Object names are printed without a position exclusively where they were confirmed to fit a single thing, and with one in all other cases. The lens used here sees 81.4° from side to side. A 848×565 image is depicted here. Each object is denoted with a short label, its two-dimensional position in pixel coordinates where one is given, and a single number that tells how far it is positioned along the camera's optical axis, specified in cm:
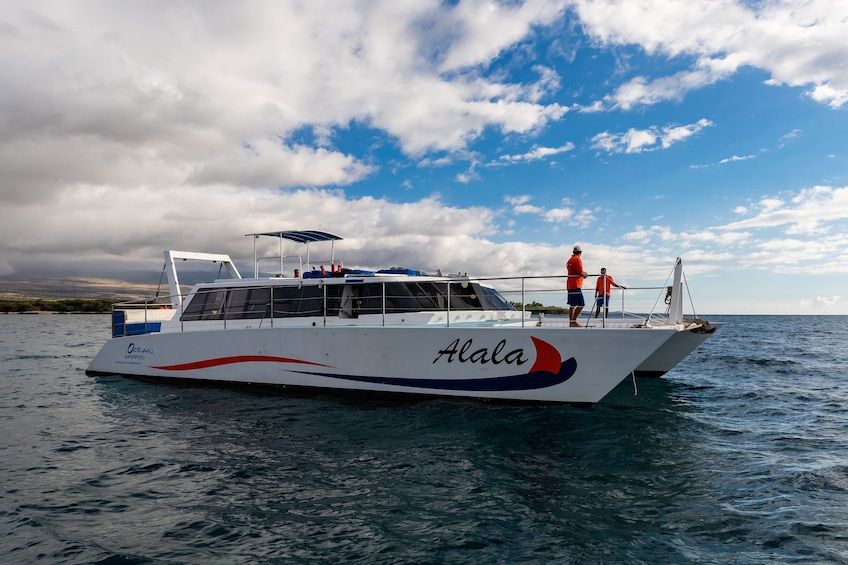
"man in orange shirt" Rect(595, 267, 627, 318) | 968
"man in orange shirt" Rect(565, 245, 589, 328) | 990
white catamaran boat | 937
